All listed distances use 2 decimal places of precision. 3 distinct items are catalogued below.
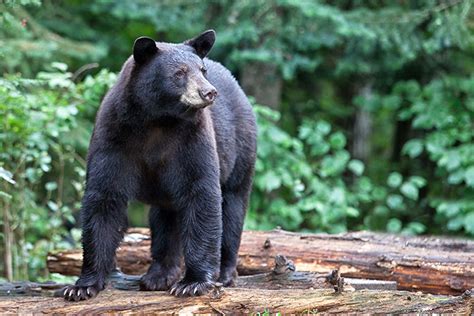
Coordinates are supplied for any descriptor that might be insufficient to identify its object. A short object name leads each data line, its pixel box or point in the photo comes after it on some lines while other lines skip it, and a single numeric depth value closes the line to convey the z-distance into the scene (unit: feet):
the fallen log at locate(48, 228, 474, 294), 41.04
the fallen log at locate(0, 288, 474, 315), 31.99
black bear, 34.14
